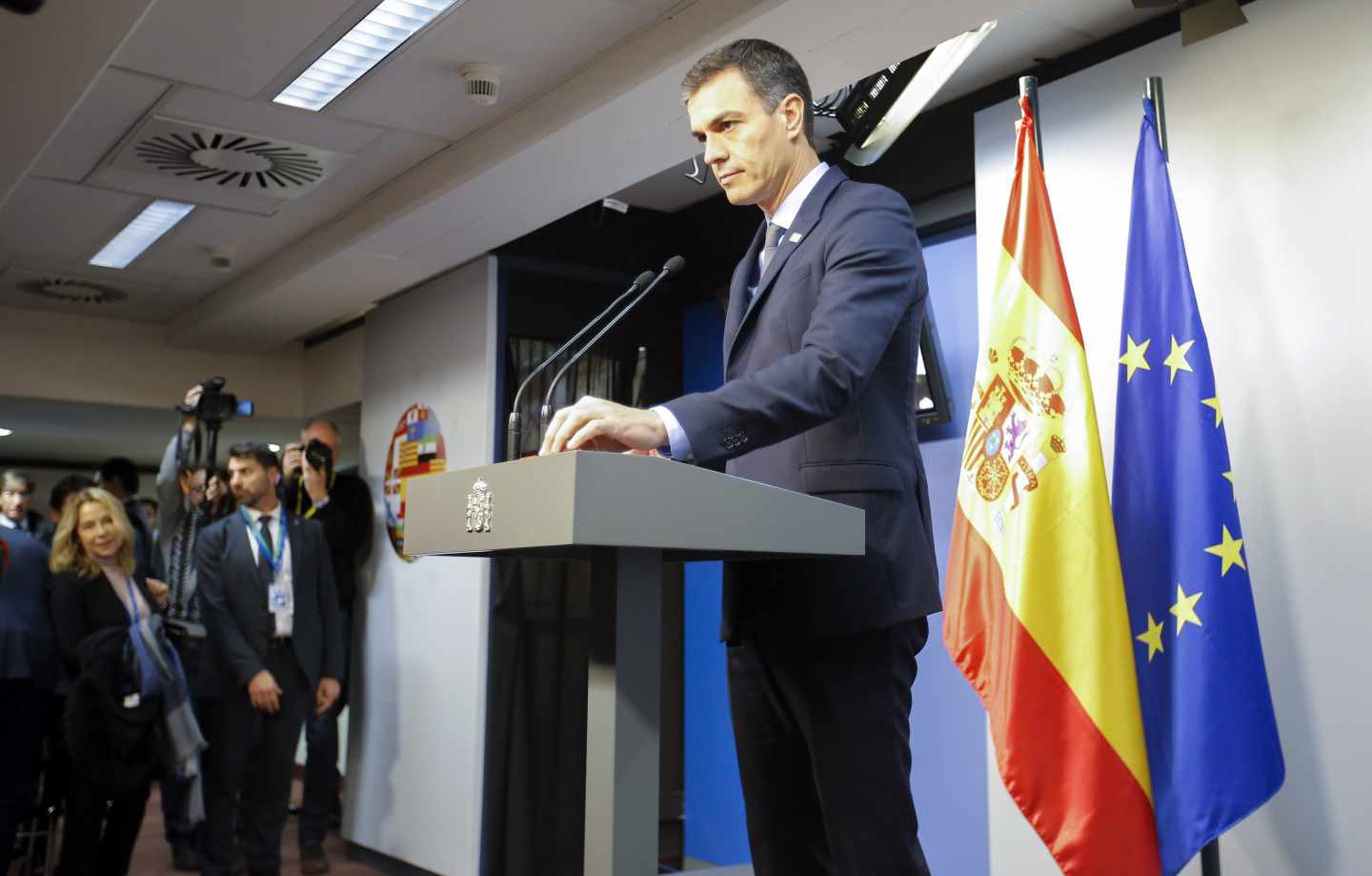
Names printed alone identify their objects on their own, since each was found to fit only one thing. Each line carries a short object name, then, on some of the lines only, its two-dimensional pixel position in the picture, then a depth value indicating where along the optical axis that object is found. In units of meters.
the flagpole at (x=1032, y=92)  2.64
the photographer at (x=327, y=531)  4.84
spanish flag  2.26
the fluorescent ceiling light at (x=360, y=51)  2.93
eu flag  2.17
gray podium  1.03
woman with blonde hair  3.66
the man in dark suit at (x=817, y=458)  1.24
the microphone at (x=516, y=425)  1.51
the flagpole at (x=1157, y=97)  2.48
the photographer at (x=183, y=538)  4.43
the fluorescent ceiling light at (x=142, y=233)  4.52
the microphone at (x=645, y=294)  1.39
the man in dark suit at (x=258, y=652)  4.18
